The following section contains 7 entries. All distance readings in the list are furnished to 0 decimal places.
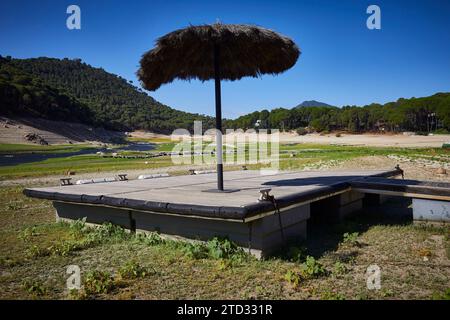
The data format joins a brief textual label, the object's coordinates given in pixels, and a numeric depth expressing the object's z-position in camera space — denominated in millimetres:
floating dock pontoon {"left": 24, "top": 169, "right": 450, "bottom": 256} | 5566
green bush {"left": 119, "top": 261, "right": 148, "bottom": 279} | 5020
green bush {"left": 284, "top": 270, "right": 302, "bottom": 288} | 4505
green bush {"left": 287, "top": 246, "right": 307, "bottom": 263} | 5431
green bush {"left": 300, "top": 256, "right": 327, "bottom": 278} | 4793
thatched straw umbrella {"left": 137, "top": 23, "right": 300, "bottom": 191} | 6484
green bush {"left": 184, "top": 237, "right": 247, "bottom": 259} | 5609
